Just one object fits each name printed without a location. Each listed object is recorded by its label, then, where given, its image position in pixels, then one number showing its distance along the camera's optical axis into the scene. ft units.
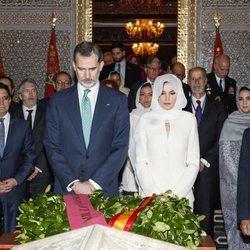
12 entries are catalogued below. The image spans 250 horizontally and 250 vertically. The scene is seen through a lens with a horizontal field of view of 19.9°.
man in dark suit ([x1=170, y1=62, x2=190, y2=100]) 30.30
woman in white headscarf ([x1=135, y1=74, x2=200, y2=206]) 16.02
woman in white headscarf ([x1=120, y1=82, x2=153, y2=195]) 21.88
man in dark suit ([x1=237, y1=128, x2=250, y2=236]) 15.44
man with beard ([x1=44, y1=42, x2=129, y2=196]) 14.37
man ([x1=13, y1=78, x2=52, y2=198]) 23.40
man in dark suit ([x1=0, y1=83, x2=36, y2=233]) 19.53
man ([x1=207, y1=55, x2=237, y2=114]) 27.94
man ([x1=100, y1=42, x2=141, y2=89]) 34.14
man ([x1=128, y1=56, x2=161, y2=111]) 29.01
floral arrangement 8.70
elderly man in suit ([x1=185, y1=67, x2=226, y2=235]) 22.70
